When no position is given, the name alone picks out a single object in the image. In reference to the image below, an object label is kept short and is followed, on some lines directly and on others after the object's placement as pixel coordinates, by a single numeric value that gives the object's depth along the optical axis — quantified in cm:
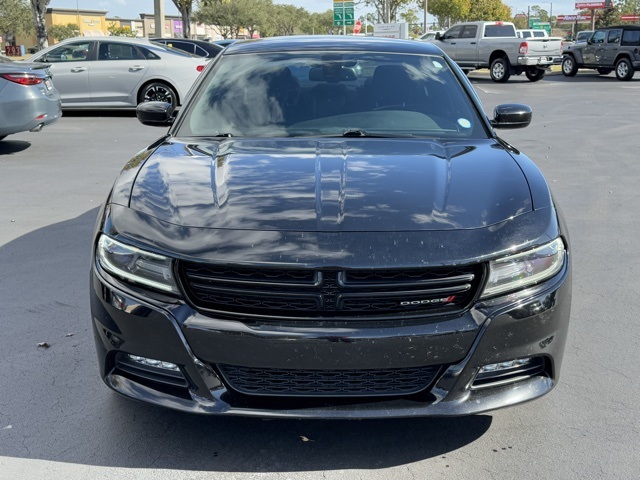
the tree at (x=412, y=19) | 8039
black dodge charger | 272
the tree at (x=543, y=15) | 14712
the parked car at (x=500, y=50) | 2725
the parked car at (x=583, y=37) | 2984
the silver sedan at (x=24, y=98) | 1038
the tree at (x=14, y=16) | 6203
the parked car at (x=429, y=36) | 3410
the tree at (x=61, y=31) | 8200
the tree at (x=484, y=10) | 7732
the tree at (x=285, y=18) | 9567
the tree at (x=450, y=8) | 7188
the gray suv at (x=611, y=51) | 2706
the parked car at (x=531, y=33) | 3064
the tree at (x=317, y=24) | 10306
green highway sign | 3607
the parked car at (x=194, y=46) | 1898
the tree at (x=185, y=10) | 3928
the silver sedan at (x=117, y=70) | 1528
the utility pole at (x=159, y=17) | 2684
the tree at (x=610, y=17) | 7626
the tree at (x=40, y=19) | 3062
